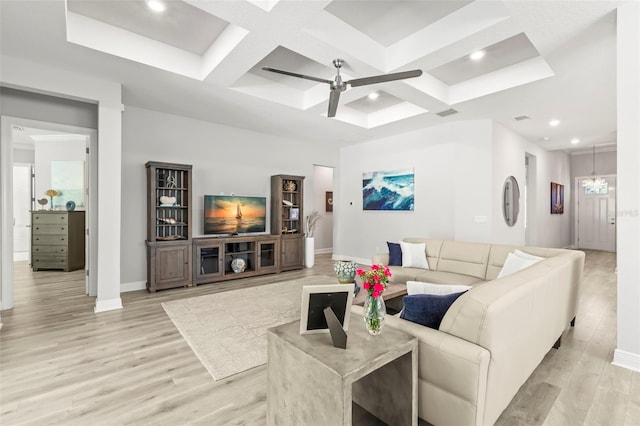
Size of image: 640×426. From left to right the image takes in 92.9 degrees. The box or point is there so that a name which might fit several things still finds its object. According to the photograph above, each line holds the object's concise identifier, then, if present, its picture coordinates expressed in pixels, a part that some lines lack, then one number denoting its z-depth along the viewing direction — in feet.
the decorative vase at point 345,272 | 10.59
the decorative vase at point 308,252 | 21.31
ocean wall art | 20.63
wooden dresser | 19.79
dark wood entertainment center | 15.20
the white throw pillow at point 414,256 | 14.24
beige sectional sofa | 4.71
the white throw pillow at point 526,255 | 10.24
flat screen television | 17.49
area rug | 8.37
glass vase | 5.16
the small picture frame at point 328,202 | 30.01
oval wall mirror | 18.66
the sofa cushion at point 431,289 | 6.25
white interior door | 23.81
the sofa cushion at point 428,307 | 5.61
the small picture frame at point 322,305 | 5.03
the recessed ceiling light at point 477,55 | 11.59
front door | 28.22
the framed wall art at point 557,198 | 26.53
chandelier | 27.61
